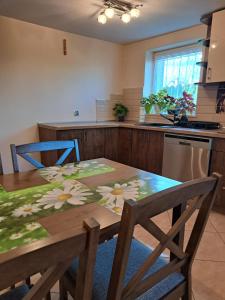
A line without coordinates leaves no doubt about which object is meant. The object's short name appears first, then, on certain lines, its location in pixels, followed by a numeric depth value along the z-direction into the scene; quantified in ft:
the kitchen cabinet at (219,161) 7.69
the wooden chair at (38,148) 4.82
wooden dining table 2.64
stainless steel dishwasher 8.08
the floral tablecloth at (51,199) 2.45
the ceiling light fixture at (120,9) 7.54
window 10.57
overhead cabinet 8.05
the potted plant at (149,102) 11.22
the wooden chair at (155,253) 2.04
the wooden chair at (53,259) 1.38
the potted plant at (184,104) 10.05
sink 11.23
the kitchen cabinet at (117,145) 9.64
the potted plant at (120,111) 13.01
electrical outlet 11.71
